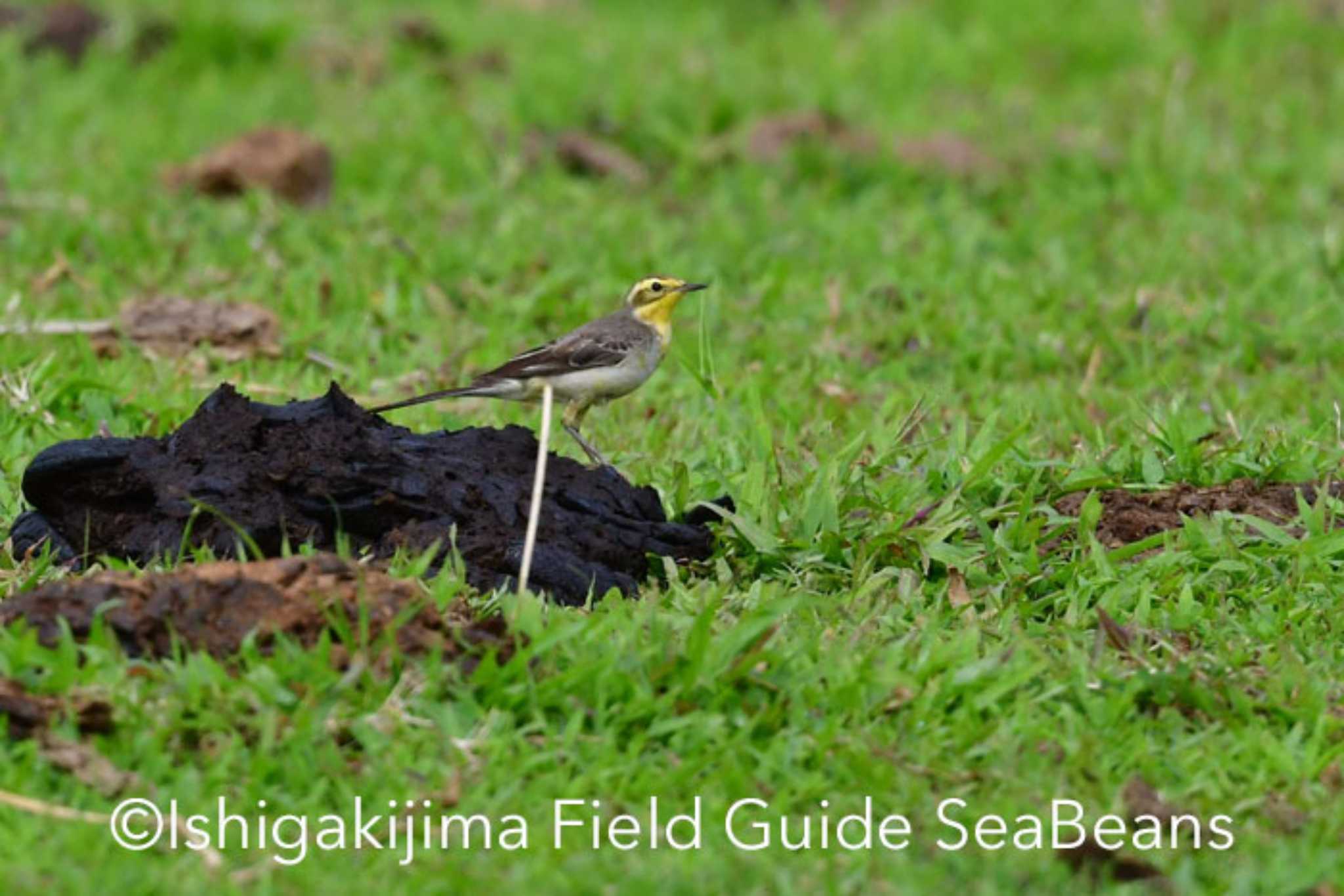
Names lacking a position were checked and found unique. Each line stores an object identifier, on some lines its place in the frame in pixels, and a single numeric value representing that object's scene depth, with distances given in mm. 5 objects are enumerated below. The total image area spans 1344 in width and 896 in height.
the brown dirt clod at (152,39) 24625
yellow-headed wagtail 13922
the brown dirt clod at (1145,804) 9469
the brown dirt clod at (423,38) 25297
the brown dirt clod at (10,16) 24922
